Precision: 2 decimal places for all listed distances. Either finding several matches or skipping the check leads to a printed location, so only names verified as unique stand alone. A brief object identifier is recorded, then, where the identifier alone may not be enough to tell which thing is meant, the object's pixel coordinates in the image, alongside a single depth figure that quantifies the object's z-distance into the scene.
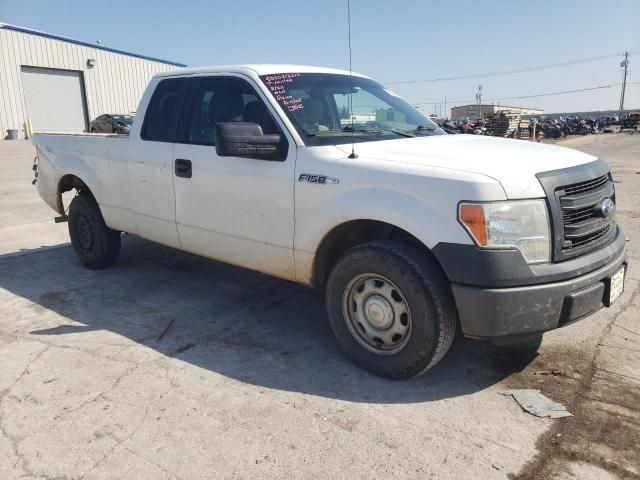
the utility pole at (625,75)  105.19
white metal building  27.88
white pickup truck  2.81
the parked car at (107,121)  25.20
